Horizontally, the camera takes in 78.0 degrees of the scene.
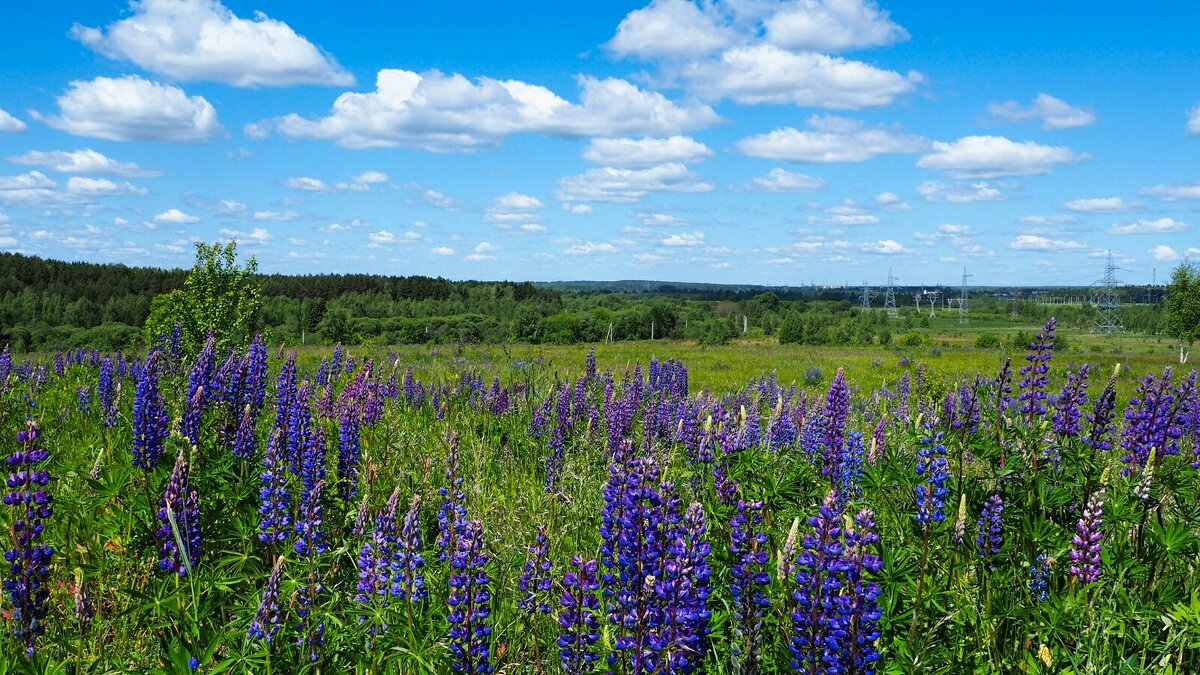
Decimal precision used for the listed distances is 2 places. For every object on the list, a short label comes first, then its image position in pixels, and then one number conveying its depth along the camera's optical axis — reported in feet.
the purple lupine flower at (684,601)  7.68
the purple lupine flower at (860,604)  7.45
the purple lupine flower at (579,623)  8.63
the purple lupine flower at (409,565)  9.08
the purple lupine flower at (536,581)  9.64
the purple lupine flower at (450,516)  9.65
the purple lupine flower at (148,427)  12.49
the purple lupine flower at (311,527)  10.68
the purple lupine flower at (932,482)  10.23
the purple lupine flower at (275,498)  11.33
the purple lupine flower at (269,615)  8.58
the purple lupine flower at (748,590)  7.86
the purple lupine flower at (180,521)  9.95
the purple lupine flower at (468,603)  8.39
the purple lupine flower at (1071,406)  13.94
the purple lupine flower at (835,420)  13.02
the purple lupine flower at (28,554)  9.07
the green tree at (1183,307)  184.65
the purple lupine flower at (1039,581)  10.98
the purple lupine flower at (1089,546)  9.95
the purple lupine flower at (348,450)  14.83
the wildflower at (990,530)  11.23
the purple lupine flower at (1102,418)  14.11
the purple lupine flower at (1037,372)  14.11
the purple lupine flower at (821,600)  7.48
